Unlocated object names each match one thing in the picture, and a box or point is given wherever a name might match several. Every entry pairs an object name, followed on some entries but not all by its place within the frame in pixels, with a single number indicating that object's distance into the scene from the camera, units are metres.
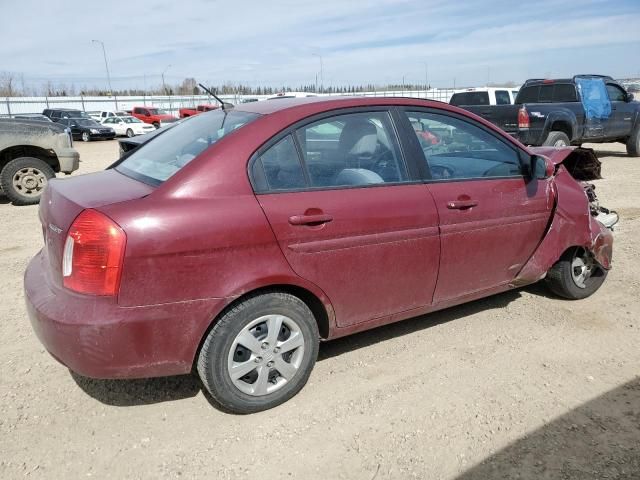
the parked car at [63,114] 30.09
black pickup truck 10.98
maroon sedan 2.43
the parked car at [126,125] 30.20
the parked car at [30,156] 8.23
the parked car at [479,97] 16.31
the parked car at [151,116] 33.50
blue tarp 12.10
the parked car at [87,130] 27.89
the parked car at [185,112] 36.81
